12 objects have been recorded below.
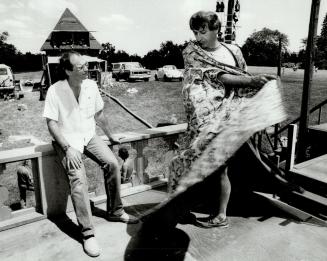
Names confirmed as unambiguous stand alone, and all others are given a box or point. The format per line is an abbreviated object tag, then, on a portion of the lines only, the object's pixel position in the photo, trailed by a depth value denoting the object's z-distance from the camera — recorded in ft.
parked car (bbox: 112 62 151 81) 96.48
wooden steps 12.22
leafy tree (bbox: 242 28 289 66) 191.62
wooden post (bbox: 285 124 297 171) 14.40
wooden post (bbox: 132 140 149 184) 13.17
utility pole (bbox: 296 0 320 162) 22.52
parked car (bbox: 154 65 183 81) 95.35
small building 152.46
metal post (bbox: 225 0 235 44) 22.85
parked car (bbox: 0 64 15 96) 76.59
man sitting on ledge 9.64
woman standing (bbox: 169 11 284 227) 8.73
